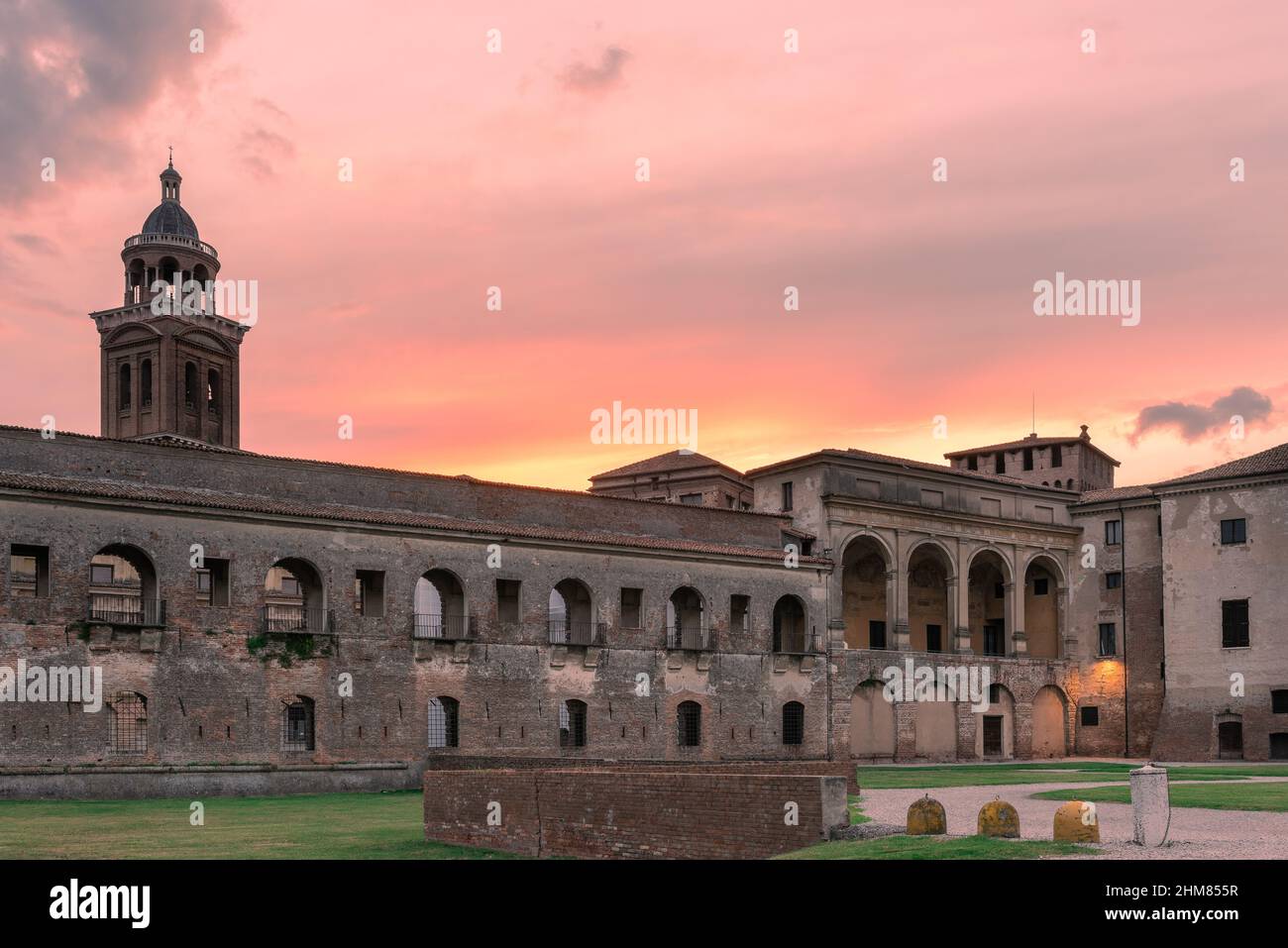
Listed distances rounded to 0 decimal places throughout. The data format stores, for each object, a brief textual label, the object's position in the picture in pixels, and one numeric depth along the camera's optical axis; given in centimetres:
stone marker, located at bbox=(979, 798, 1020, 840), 1609
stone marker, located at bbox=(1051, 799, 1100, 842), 1503
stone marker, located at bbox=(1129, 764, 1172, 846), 1475
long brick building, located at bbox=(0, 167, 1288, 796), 3662
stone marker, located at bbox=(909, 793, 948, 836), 1714
